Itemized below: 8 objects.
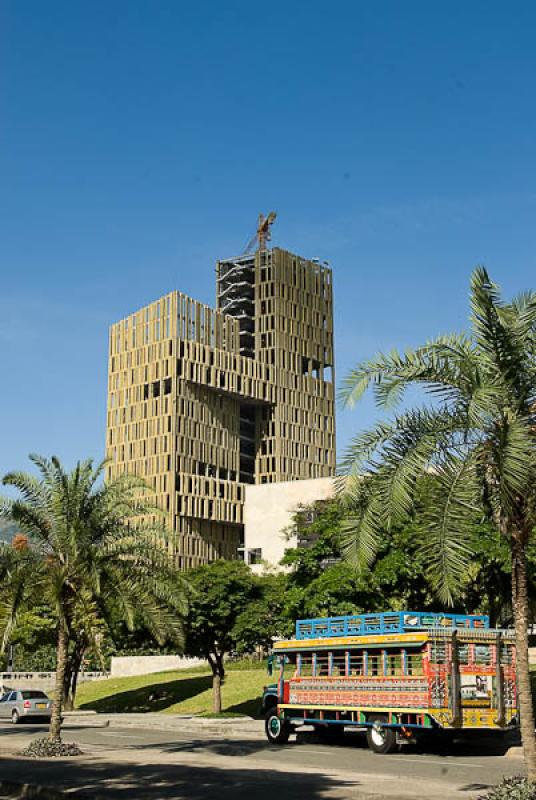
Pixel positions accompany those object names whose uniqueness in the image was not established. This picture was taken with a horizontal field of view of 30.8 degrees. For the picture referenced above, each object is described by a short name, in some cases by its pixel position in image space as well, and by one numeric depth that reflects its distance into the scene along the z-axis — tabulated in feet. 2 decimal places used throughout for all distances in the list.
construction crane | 489.67
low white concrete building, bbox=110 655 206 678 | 257.75
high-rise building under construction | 382.01
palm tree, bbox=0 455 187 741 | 82.23
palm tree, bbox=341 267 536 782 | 50.03
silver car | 139.54
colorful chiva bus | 78.84
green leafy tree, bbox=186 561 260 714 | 138.41
